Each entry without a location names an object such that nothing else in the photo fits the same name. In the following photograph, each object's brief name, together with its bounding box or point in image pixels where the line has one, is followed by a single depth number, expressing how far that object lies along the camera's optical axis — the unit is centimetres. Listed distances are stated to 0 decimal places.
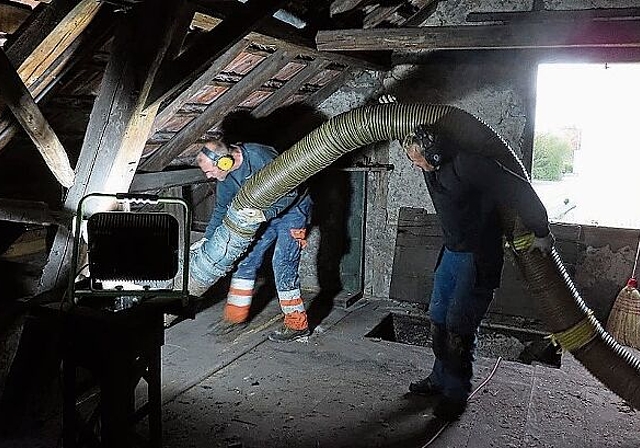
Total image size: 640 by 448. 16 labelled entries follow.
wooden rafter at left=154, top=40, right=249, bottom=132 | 279
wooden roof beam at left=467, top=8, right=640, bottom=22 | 352
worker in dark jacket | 251
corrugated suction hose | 259
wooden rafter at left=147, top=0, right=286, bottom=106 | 218
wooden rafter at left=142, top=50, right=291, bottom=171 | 331
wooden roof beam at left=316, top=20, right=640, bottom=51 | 278
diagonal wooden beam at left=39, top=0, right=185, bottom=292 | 204
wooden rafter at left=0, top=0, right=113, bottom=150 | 197
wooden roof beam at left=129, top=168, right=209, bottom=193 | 364
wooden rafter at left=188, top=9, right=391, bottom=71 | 246
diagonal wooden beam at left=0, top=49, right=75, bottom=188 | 191
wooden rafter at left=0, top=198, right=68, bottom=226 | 235
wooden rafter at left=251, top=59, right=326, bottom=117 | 375
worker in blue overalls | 354
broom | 362
